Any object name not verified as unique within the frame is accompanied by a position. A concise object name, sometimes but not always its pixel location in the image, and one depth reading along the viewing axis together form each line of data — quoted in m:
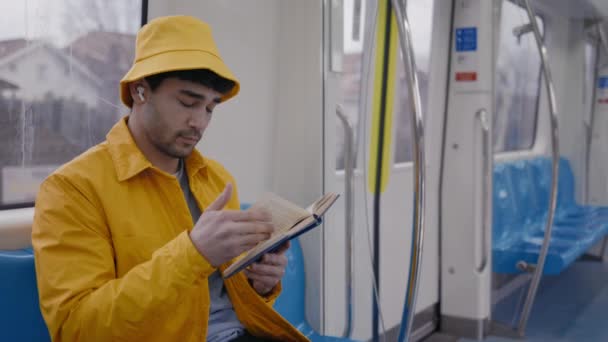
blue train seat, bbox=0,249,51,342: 1.65
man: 1.40
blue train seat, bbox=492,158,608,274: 4.58
